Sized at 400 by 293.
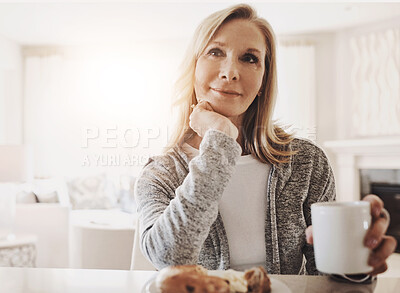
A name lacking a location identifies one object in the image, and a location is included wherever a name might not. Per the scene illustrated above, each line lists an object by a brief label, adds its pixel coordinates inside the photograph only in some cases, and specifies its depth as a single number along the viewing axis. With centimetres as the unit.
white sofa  220
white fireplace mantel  277
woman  58
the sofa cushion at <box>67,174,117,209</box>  271
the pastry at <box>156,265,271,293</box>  32
